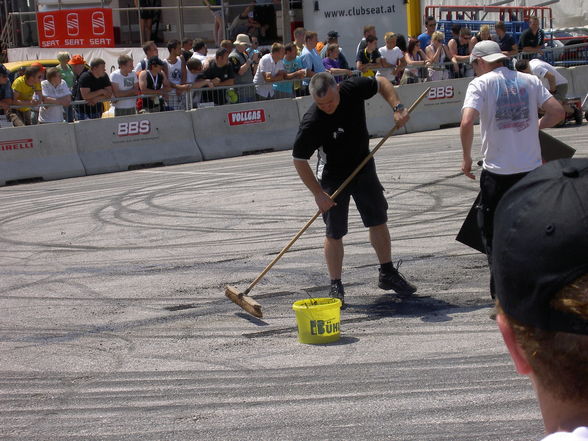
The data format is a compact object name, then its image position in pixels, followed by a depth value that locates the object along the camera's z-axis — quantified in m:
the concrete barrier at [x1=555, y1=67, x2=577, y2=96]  21.36
